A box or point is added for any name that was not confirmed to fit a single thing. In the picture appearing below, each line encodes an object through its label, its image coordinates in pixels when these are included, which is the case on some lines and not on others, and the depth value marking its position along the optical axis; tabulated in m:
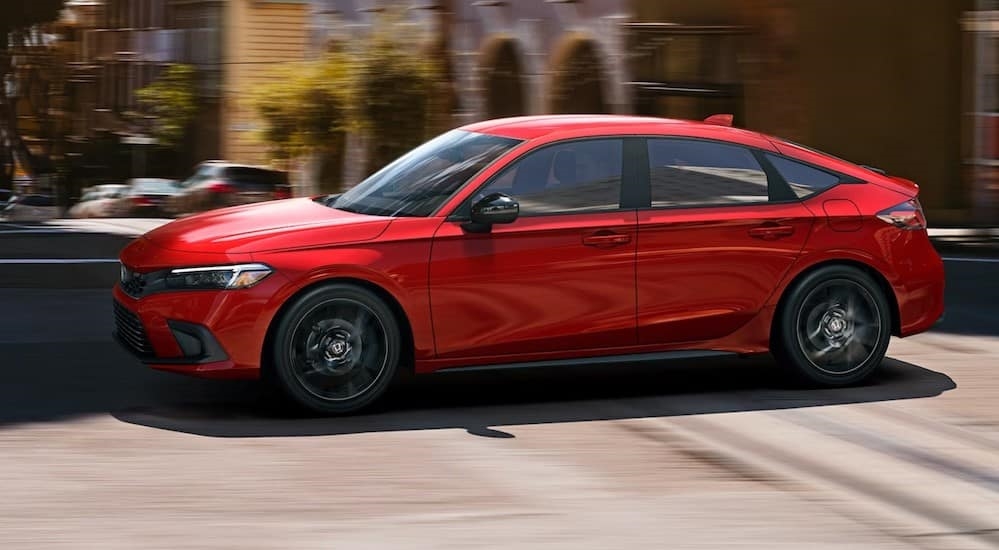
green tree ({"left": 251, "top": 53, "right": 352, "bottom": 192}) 24.98
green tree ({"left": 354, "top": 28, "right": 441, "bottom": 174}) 23.80
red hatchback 7.88
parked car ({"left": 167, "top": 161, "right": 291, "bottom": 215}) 21.77
